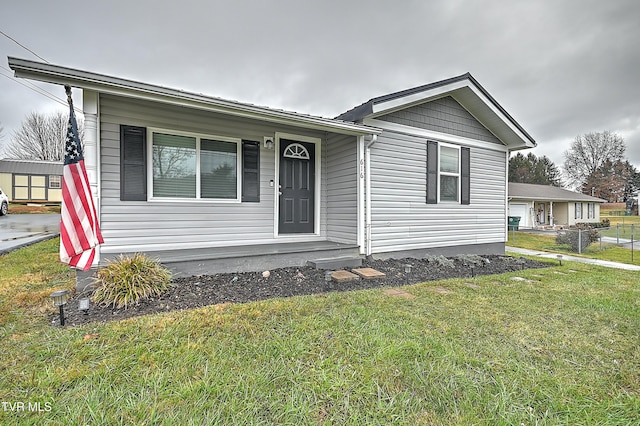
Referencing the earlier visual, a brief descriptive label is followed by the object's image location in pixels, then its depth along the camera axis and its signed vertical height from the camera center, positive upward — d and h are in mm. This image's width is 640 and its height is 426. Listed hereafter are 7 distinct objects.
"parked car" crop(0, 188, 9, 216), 13141 +267
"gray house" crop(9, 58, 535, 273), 4195 +713
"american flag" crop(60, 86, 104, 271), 3018 +14
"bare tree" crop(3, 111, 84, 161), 23844 +5996
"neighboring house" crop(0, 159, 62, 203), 21203 +2329
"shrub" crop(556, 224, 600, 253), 9836 -822
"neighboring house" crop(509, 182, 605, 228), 20797 +675
